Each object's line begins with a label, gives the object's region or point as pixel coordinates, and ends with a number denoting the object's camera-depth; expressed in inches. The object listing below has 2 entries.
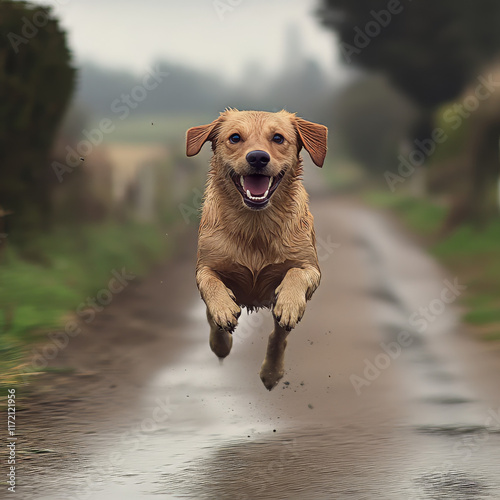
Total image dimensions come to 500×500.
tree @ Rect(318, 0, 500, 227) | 1025.5
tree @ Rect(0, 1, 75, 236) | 673.6
